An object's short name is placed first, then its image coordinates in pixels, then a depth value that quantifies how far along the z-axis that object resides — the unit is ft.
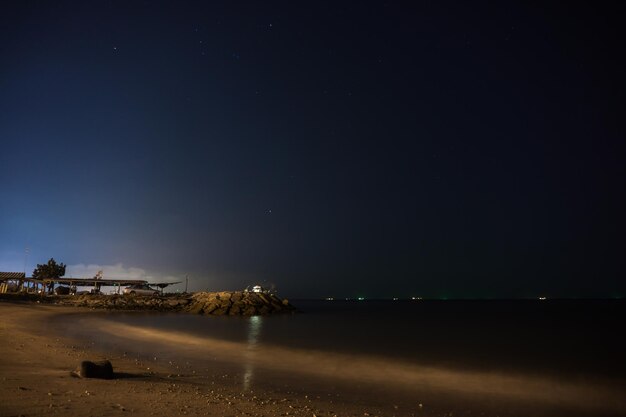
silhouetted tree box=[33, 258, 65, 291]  325.21
